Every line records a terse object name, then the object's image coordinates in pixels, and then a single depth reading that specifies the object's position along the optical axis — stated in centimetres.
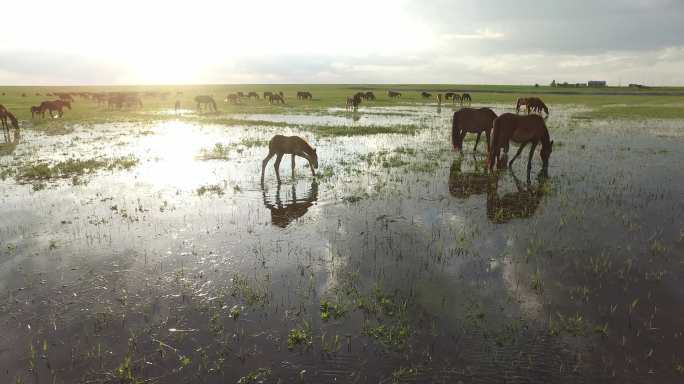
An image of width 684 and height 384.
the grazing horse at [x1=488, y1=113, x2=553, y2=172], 1373
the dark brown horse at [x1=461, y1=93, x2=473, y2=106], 5833
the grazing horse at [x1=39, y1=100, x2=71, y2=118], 3531
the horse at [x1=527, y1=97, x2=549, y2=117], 3684
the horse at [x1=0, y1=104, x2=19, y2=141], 2465
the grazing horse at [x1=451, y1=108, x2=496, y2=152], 1772
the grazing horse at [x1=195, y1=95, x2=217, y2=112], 4656
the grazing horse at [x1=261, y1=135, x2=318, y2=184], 1300
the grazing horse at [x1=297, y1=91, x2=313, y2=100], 6804
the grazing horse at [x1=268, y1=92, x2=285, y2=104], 5912
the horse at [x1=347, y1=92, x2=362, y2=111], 4456
